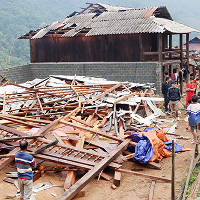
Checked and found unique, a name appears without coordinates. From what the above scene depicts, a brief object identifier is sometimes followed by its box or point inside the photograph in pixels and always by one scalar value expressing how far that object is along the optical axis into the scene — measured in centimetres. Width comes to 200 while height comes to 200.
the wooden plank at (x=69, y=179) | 686
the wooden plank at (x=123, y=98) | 1181
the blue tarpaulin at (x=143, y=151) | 817
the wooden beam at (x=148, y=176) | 720
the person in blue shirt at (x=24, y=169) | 580
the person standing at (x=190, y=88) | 1298
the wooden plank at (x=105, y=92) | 1193
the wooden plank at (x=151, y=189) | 659
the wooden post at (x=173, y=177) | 557
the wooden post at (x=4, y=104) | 1083
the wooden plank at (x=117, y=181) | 722
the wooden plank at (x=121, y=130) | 977
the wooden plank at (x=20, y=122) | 943
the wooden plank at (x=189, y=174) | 630
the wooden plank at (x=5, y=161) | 714
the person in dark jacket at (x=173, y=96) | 1238
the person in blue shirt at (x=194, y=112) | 911
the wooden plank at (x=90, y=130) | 884
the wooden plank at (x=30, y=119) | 986
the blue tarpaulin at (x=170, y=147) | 912
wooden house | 1902
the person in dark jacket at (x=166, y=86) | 1348
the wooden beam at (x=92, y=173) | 615
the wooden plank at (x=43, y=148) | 726
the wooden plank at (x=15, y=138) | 767
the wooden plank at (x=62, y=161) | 715
